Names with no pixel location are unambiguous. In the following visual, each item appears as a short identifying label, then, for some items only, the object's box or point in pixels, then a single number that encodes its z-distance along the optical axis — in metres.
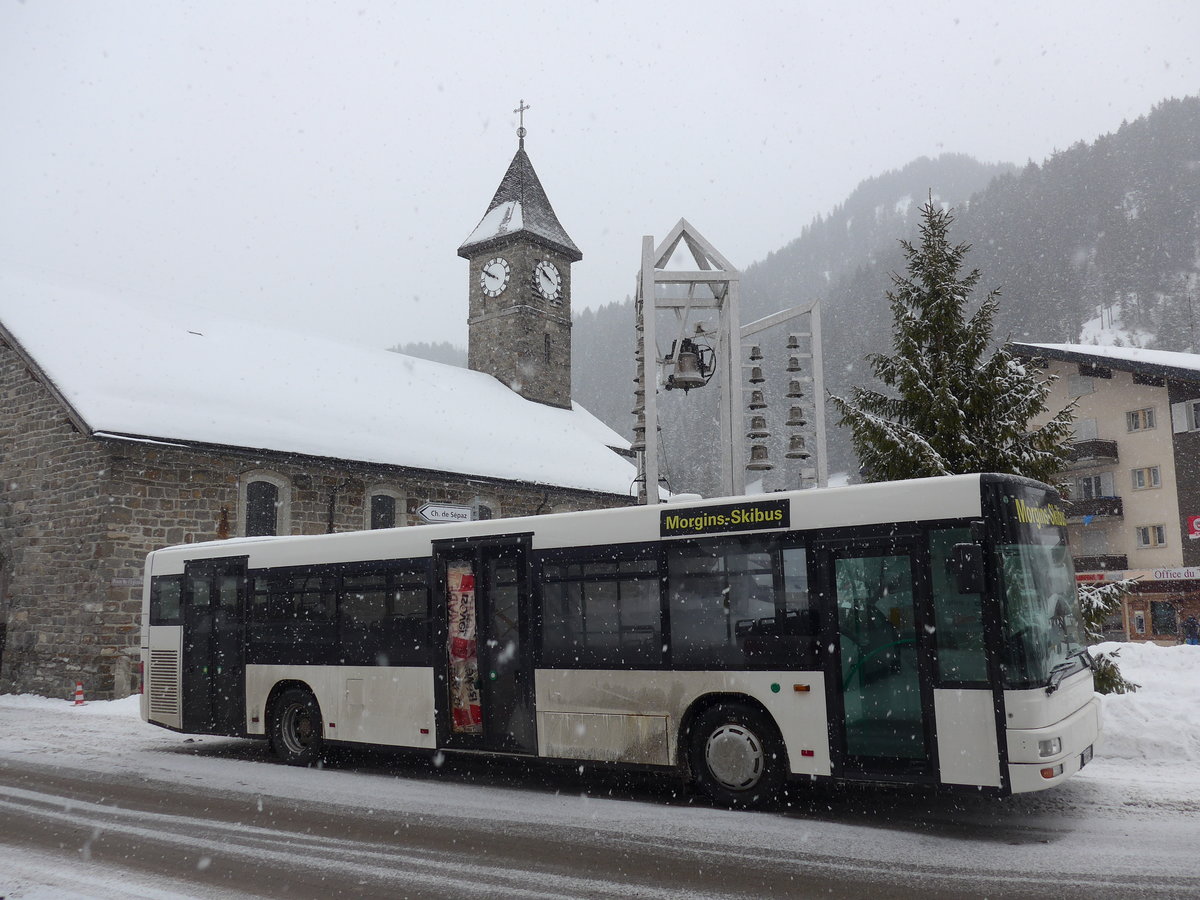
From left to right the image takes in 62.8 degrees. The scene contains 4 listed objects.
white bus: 7.14
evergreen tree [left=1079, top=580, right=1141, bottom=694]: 12.62
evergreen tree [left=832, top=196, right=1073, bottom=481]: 13.66
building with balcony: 32.94
